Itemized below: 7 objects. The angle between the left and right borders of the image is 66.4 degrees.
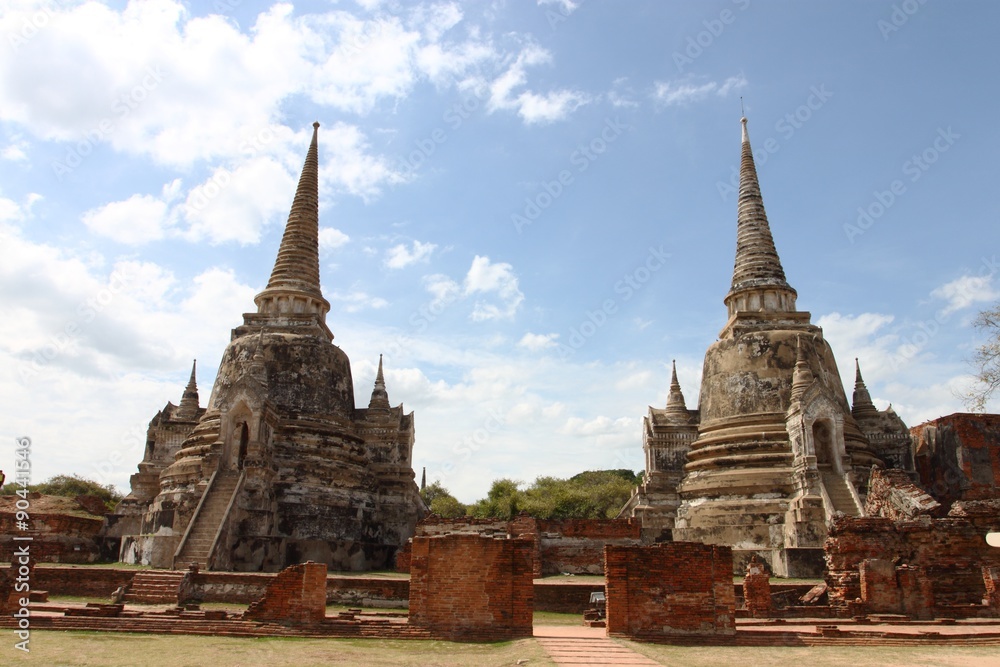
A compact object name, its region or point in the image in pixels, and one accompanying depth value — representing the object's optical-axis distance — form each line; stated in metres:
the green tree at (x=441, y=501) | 59.53
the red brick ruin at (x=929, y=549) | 17.44
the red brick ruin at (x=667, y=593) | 11.77
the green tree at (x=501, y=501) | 52.50
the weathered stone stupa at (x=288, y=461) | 23.41
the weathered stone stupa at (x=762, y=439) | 23.86
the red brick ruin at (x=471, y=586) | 11.92
